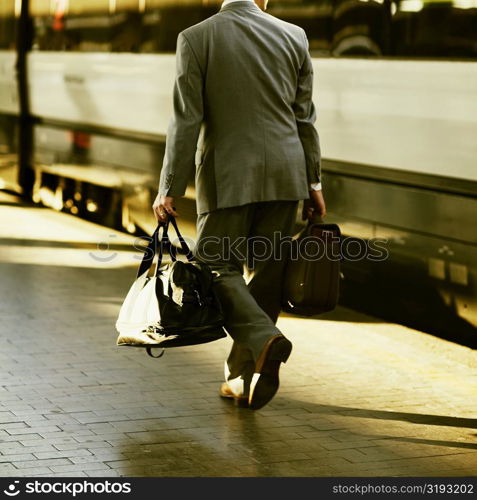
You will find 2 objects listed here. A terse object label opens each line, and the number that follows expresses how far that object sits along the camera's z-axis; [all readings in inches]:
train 539.2
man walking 407.2
